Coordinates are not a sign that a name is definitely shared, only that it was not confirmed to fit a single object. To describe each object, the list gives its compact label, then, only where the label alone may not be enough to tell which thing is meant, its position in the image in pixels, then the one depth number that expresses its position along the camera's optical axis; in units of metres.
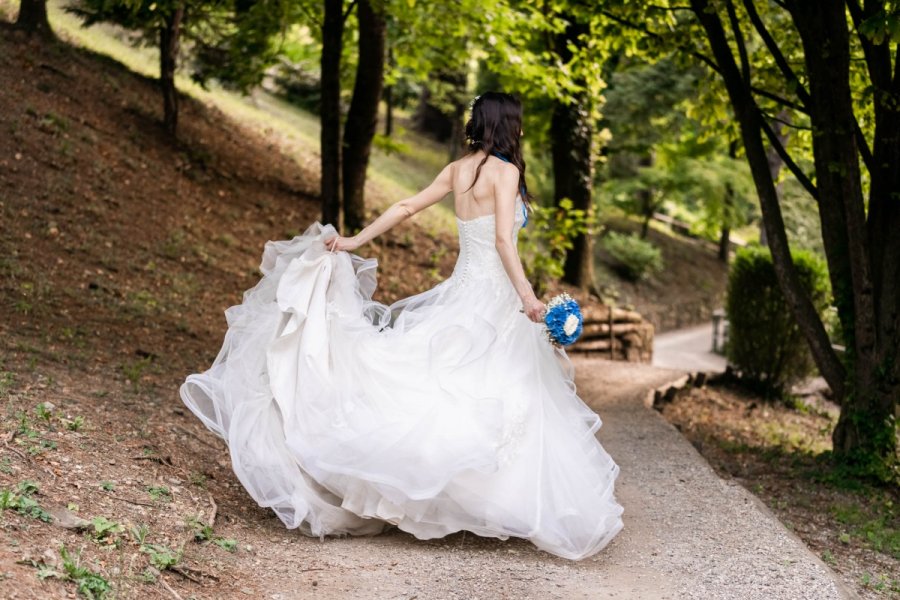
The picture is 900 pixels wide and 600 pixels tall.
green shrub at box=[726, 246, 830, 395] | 14.03
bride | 5.47
